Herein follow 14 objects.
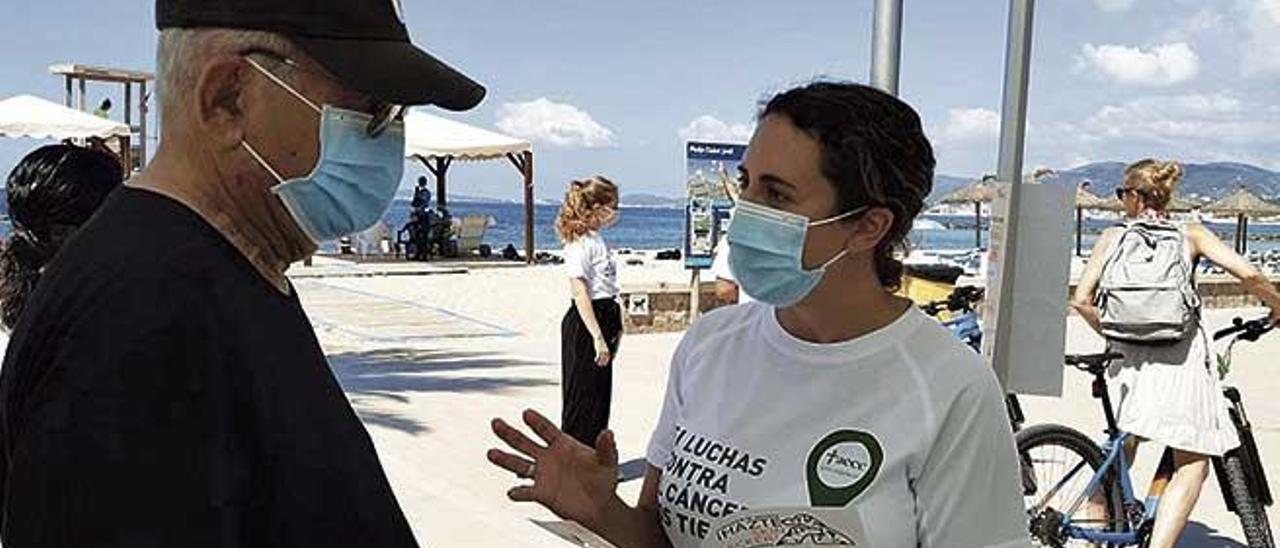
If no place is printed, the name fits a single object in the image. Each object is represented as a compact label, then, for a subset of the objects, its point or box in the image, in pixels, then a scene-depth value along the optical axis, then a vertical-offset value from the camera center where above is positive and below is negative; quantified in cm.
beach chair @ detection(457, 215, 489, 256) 2577 -129
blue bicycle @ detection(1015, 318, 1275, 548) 473 -114
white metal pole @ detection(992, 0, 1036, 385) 358 +24
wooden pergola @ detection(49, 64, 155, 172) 2081 +143
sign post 1112 -8
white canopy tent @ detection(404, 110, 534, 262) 2144 +48
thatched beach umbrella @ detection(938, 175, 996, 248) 2677 -13
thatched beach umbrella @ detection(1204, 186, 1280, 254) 3744 -17
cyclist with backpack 471 -53
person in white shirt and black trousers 614 -70
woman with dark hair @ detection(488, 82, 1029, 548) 180 -33
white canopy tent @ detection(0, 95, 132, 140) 1723 +51
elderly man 105 -15
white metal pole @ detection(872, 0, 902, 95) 404 +48
